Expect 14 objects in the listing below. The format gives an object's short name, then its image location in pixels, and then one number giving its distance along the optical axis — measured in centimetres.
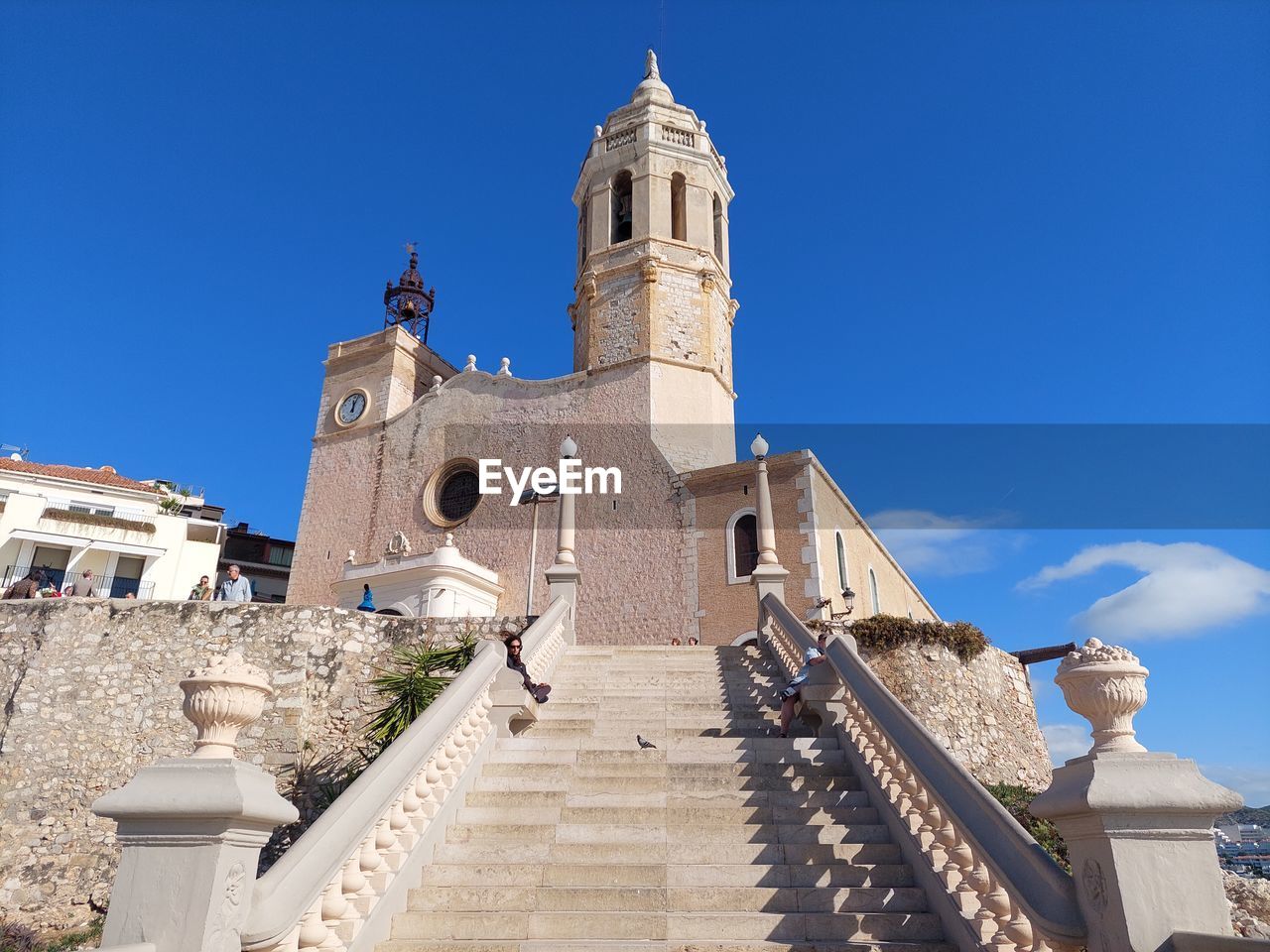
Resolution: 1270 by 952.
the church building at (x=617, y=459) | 1694
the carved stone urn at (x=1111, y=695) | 315
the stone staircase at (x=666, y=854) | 422
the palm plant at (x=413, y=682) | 932
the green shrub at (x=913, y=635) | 1217
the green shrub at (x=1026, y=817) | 874
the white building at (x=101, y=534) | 2562
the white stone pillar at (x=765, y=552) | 1190
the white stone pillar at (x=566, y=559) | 1195
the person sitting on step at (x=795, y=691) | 709
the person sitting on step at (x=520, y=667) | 737
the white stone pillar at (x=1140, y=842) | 283
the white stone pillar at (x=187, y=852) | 300
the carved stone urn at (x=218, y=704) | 334
